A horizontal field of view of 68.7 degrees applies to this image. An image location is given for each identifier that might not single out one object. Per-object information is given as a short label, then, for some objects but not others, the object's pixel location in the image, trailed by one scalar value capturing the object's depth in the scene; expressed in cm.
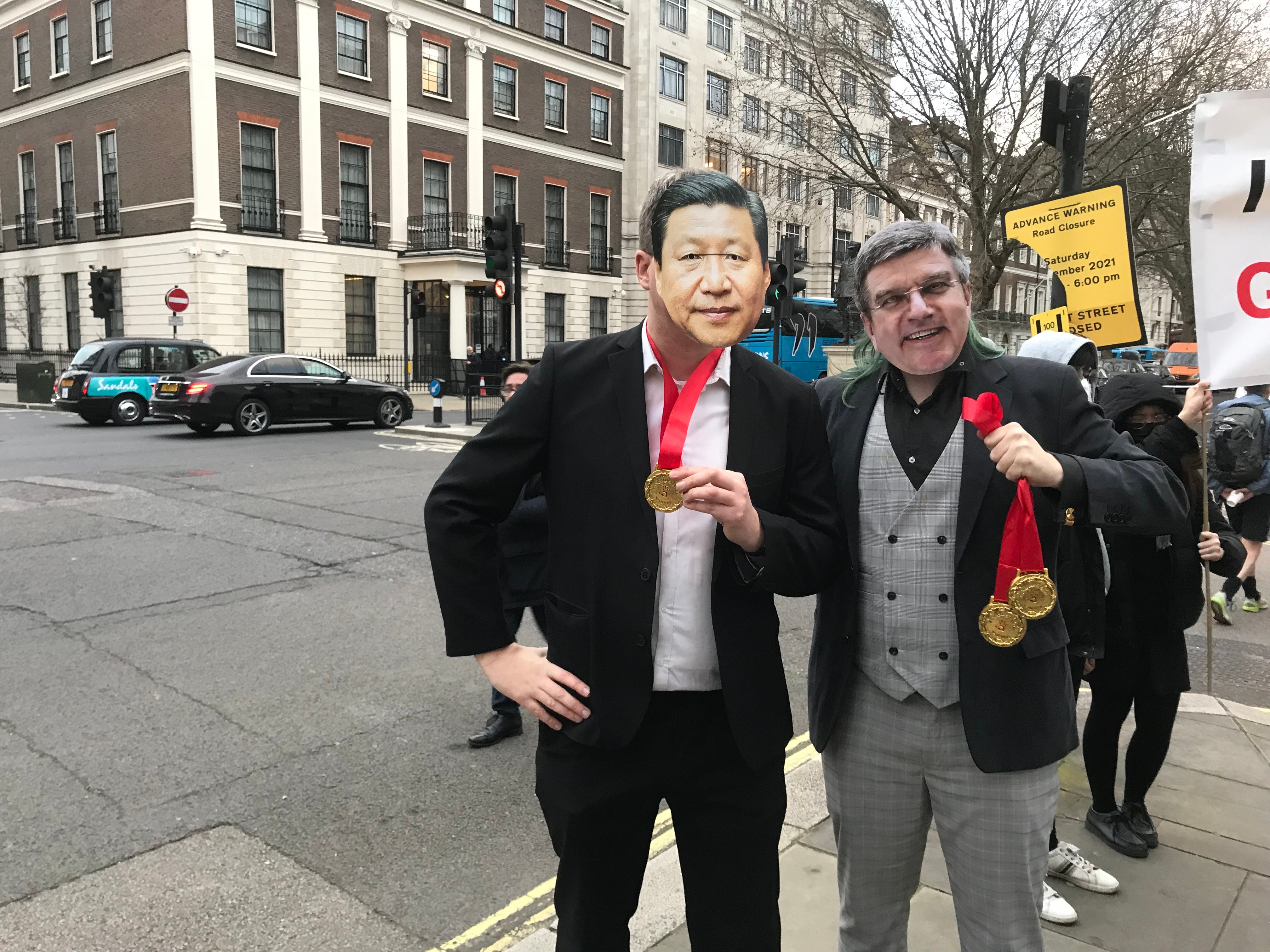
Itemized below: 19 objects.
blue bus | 2559
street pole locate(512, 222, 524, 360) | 1574
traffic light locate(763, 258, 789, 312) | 1398
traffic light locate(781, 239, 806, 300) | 1369
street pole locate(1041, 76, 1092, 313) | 658
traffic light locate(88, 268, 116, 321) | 2381
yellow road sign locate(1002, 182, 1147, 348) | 486
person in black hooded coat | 321
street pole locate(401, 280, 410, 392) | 3059
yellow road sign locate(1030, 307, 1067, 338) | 525
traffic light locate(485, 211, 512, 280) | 1523
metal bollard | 1950
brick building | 2597
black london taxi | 1834
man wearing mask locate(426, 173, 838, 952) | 179
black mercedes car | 1639
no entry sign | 2186
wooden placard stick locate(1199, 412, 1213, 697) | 269
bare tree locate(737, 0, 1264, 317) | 1683
